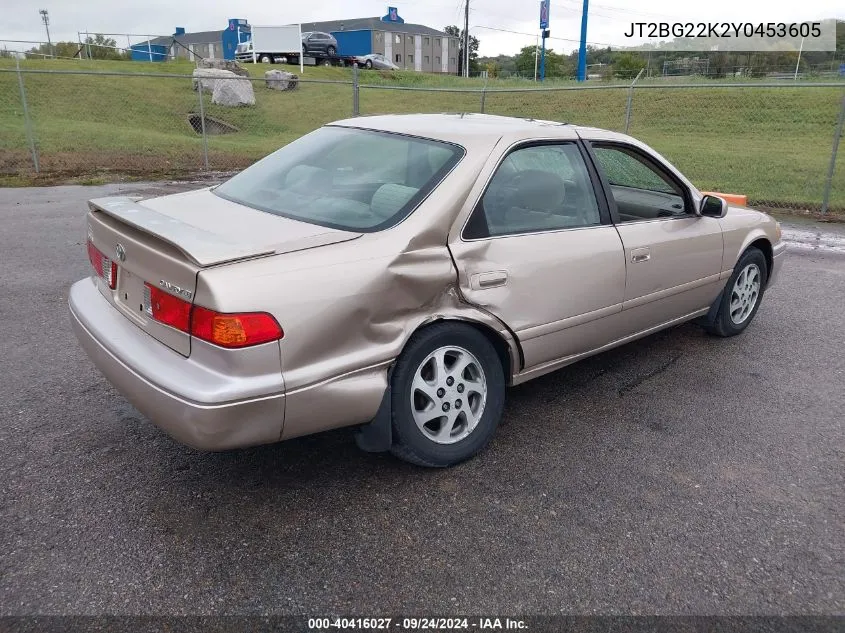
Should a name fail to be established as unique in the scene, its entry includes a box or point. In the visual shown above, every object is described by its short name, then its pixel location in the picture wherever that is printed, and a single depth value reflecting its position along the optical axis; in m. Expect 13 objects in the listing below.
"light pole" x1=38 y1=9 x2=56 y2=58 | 61.07
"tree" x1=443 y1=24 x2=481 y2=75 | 81.38
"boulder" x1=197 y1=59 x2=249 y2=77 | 27.67
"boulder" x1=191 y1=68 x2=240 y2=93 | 21.97
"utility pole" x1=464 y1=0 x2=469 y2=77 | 50.02
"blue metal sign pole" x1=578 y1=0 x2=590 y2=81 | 33.12
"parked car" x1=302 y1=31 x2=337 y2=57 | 44.59
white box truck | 37.53
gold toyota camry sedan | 2.50
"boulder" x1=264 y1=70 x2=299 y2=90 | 25.05
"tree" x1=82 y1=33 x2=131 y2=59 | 43.53
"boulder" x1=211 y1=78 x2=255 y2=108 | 21.70
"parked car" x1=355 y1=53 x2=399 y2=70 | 47.00
